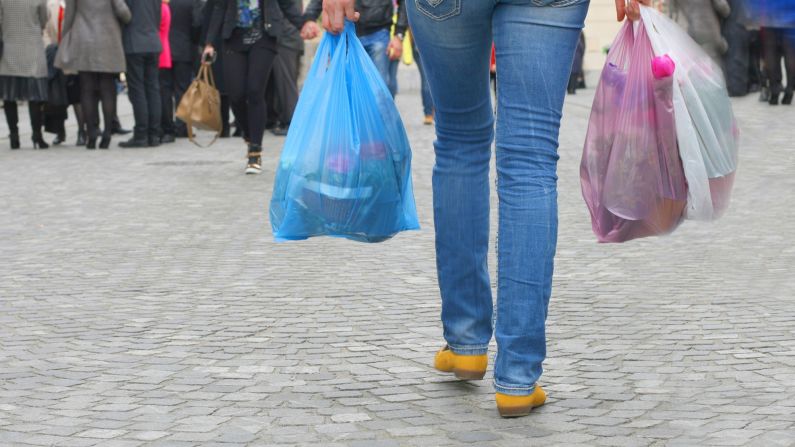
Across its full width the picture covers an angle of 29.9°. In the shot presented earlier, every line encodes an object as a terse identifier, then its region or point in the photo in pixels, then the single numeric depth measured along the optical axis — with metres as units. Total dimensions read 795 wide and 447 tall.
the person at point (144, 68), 15.20
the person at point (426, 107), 16.89
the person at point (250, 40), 10.96
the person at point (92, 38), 14.85
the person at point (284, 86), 17.00
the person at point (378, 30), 12.58
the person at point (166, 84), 16.70
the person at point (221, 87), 16.30
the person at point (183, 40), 16.84
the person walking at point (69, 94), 15.65
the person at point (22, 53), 15.11
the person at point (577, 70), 26.16
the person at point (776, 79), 14.62
